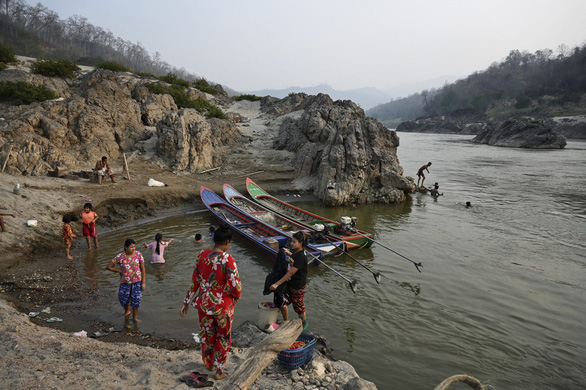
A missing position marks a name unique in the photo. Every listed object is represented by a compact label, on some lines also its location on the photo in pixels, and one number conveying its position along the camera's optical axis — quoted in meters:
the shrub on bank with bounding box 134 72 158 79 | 32.11
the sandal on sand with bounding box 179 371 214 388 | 3.86
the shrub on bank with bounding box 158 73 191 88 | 32.50
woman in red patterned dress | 3.91
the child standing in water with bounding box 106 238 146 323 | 6.02
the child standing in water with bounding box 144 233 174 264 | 9.45
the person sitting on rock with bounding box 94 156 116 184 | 14.75
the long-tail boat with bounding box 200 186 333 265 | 10.27
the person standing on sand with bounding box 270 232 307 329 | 5.61
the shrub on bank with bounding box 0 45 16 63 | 23.92
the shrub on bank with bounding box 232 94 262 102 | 39.53
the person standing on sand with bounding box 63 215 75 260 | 9.25
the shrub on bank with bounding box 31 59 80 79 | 22.47
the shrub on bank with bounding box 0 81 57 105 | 18.41
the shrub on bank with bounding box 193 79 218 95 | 37.50
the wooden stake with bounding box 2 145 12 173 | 13.51
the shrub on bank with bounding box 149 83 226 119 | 26.23
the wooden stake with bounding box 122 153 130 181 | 16.08
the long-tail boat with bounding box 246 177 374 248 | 11.38
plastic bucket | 5.70
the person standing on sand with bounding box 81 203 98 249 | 9.66
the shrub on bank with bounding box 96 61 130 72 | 29.67
